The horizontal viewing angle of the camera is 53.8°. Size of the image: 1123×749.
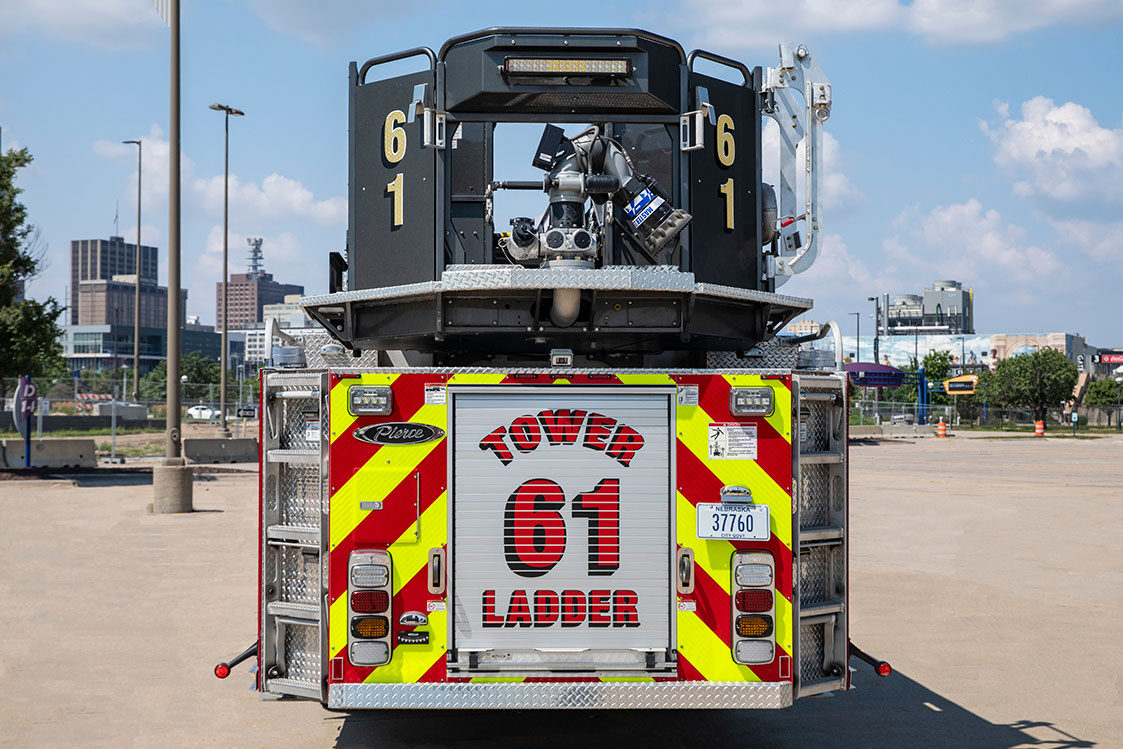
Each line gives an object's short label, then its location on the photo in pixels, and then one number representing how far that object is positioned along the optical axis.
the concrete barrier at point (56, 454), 28.11
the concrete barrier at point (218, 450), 32.06
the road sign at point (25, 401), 25.44
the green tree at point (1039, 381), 89.25
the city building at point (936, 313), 194.38
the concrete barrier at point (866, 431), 56.90
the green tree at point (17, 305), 24.56
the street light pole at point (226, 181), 39.44
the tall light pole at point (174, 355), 17.97
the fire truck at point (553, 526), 5.08
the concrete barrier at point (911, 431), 62.12
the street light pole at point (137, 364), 41.75
